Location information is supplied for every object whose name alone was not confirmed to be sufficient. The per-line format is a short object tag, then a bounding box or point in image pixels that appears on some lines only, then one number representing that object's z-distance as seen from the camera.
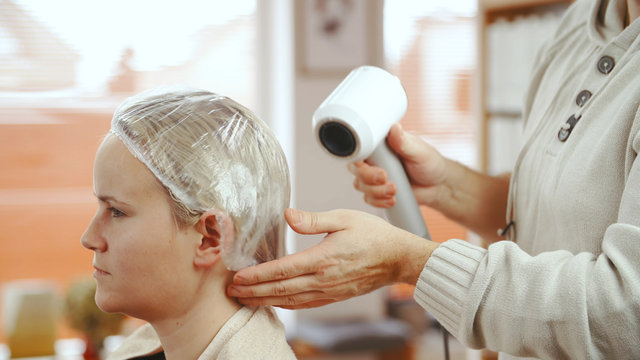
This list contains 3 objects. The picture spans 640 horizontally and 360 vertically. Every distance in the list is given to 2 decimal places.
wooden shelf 3.40
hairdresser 0.92
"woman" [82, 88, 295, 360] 1.07
